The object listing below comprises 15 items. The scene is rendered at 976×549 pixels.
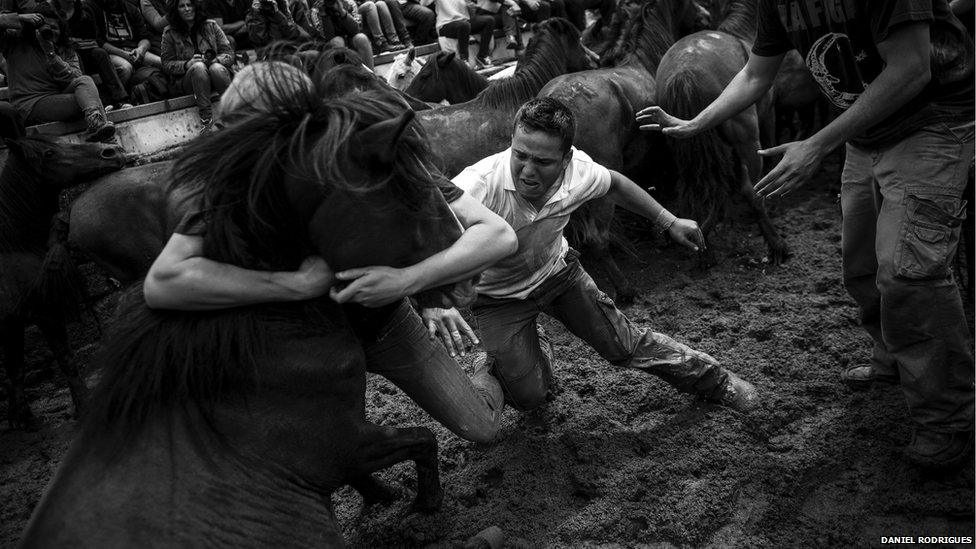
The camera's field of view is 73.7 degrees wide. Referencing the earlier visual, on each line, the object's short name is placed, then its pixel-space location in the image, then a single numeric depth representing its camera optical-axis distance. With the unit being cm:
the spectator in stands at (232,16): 880
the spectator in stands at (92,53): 741
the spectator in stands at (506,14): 1059
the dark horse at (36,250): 473
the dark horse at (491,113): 522
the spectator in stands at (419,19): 1081
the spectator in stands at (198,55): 769
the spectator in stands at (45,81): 656
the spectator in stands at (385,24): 999
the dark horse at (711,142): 487
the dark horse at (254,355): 174
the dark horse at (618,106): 499
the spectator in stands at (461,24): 970
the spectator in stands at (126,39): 786
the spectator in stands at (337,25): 881
